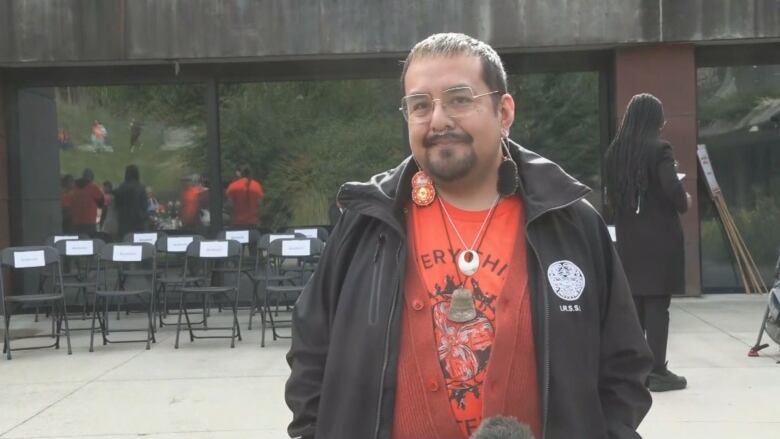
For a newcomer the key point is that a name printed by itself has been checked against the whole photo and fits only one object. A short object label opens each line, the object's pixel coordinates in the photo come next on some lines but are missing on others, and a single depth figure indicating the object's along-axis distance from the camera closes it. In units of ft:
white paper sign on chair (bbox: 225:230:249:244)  32.58
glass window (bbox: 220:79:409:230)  34.24
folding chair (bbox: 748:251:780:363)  21.09
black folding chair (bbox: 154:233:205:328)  29.71
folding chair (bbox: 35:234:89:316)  31.91
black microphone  5.48
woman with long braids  17.57
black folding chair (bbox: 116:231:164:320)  30.78
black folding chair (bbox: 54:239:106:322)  29.91
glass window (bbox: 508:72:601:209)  34.14
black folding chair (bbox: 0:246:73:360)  25.64
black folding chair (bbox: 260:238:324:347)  26.71
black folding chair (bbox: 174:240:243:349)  26.55
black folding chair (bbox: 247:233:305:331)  28.68
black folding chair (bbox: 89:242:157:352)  26.11
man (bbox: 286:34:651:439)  6.09
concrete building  31.07
